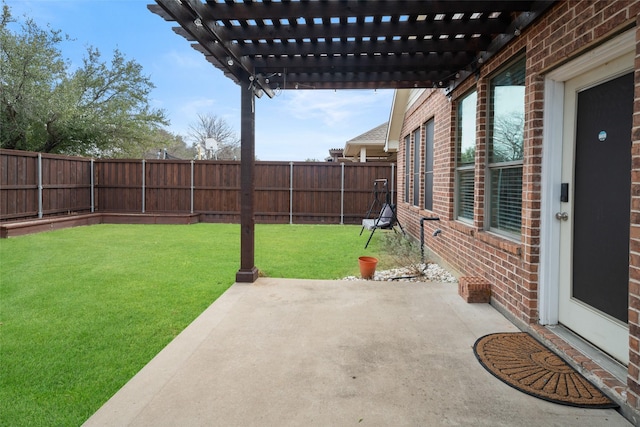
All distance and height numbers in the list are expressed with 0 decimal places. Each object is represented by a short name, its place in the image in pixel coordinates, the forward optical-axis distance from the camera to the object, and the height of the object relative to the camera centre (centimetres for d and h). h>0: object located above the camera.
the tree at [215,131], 2923 +496
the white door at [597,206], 220 -3
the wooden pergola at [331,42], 298 +149
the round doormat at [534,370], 205 -104
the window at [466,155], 455 +56
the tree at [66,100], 1284 +349
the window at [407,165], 842 +76
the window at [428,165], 648 +59
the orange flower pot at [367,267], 486 -87
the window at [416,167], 741 +63
